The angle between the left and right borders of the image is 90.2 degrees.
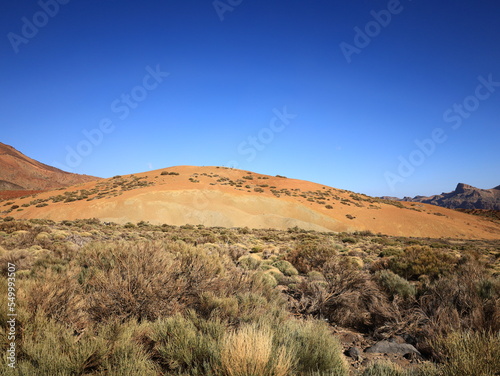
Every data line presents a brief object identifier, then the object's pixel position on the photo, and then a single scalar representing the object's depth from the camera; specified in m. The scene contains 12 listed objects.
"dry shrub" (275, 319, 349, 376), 2.84
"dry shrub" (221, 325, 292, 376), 2.33
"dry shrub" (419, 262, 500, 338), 3.99
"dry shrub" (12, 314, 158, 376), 2.43
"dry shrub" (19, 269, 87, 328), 3.49
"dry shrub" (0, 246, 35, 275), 6.98
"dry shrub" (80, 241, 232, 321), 3.93
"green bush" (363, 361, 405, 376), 2.63
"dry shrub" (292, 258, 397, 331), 5.16
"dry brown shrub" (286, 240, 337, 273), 9.94
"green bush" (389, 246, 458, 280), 8.16
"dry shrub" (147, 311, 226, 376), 2.73
